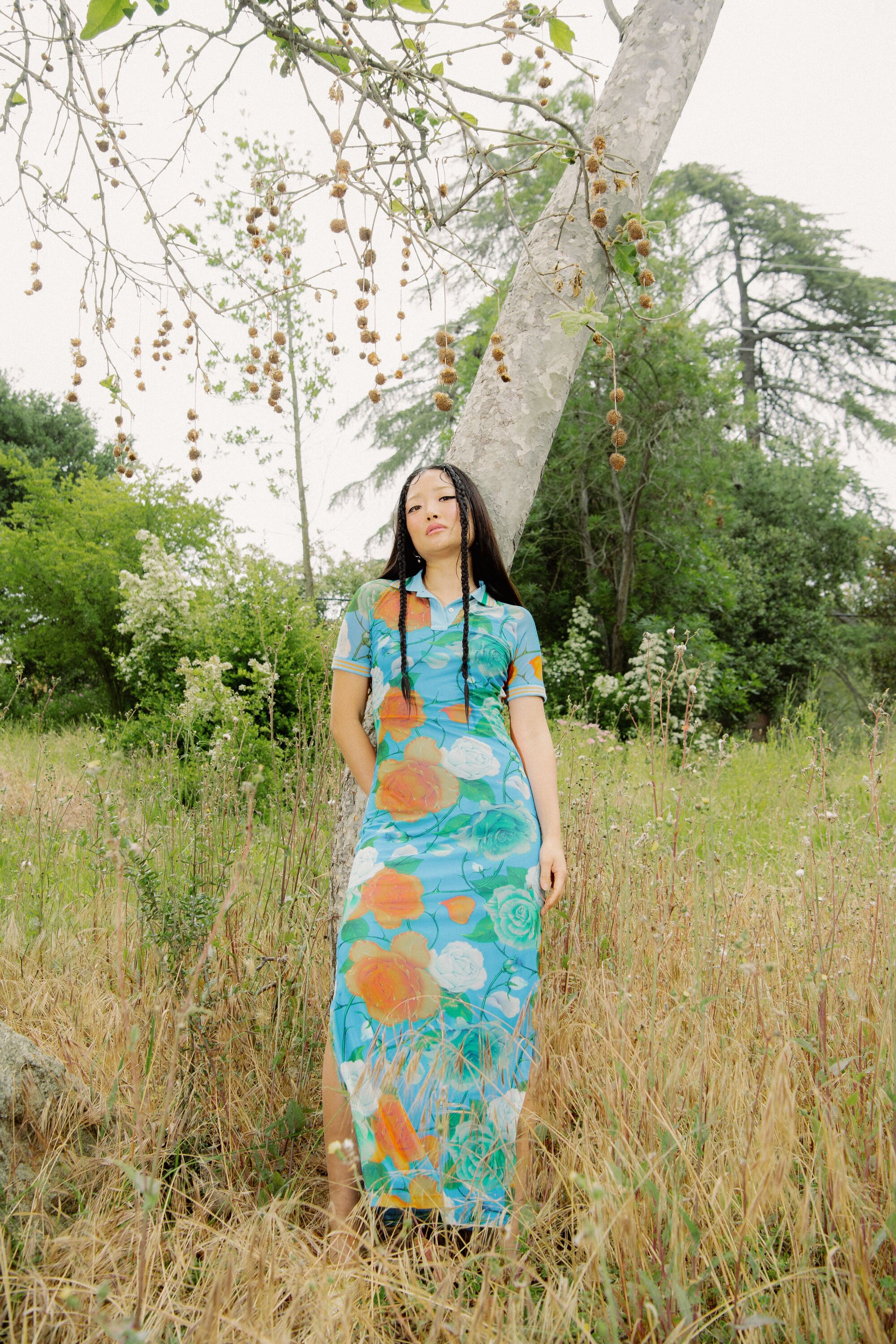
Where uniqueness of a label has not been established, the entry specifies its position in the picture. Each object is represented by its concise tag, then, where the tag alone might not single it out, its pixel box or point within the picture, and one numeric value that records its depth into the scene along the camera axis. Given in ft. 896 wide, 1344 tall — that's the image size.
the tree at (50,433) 51.88
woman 5.42
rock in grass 5.63
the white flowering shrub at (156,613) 26.48
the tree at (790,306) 57.36
